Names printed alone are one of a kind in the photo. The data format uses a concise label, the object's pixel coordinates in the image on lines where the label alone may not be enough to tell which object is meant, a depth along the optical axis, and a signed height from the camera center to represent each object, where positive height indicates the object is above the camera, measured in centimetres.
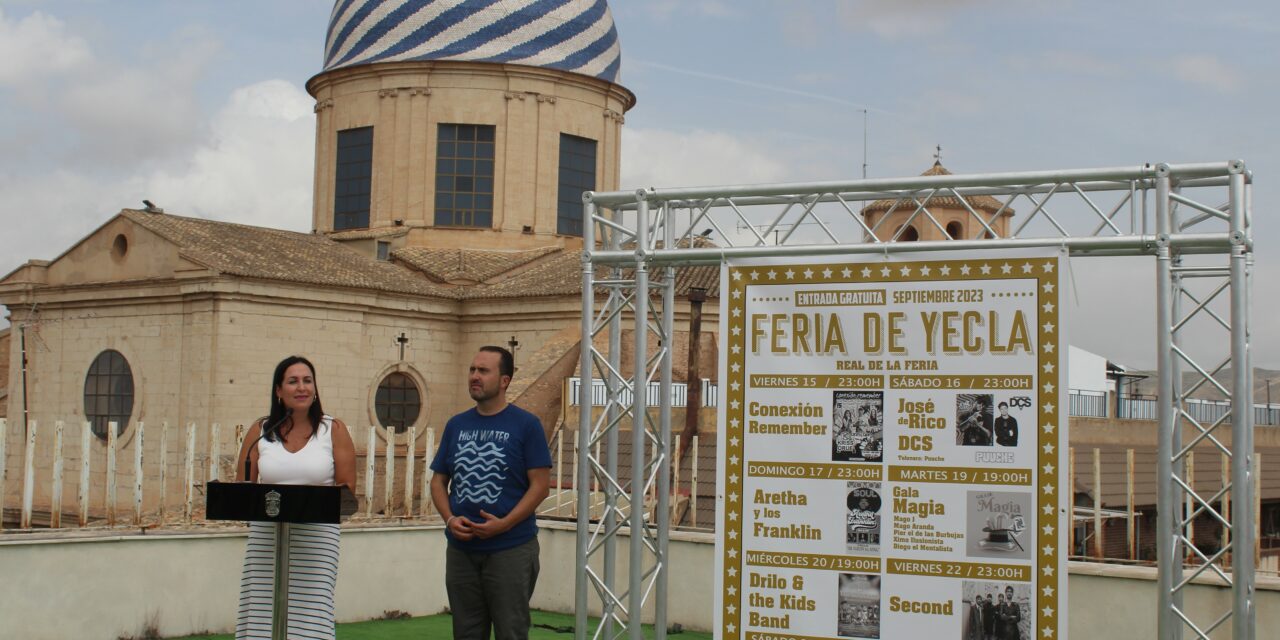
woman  738 -36
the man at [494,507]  825 -53
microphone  751 -25
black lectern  661 -45
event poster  959 -17
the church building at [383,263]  2733 +299
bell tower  4153 +616
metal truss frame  942 +106
